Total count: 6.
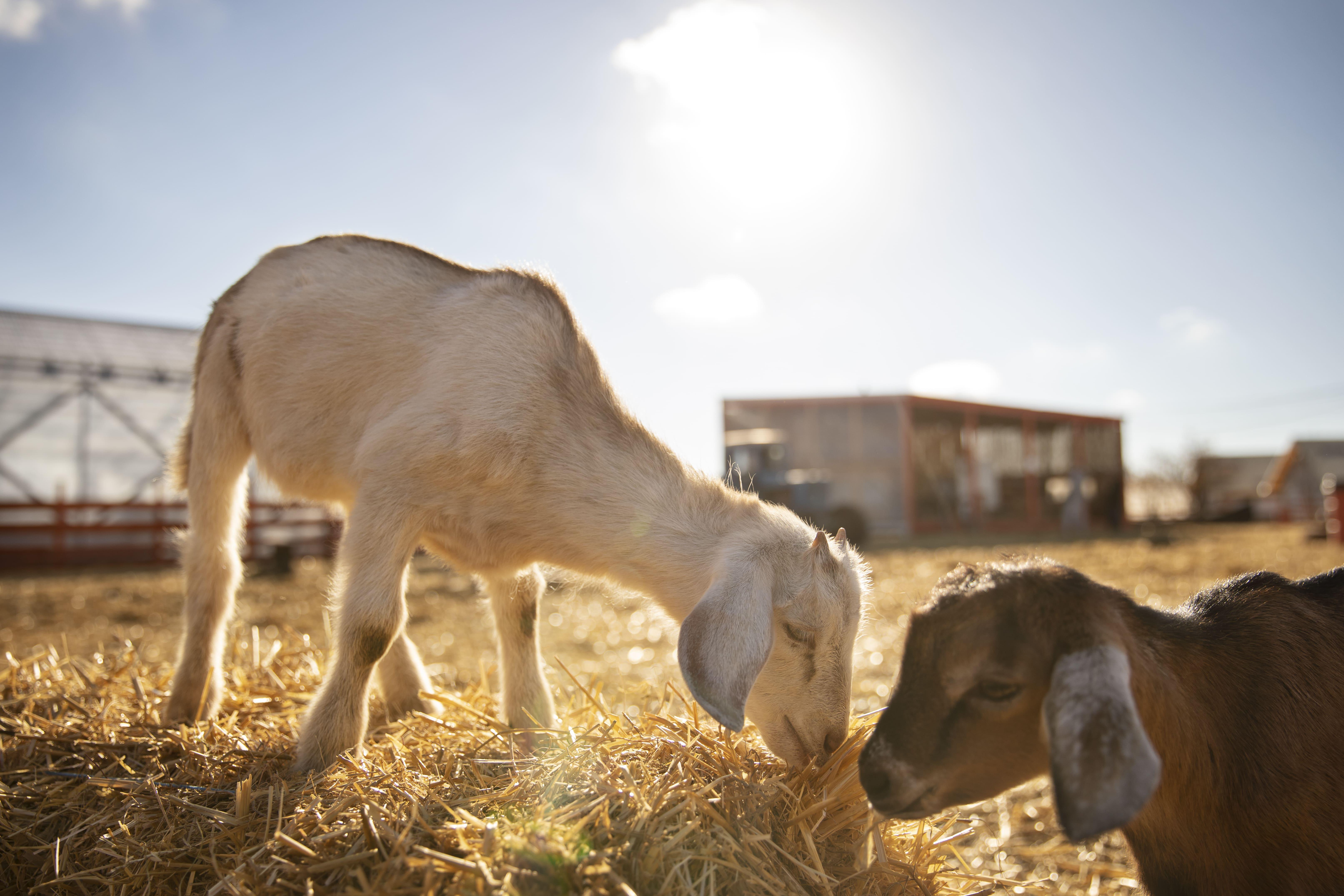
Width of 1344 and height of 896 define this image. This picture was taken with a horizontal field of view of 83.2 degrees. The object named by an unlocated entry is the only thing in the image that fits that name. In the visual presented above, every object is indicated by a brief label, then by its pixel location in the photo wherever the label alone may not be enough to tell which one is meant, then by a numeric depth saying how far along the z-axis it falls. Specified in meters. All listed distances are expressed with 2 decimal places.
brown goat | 1.84
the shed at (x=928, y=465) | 22.84
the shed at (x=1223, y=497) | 33.75
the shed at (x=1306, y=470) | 44.72
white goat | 2.46
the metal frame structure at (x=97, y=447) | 14.73
